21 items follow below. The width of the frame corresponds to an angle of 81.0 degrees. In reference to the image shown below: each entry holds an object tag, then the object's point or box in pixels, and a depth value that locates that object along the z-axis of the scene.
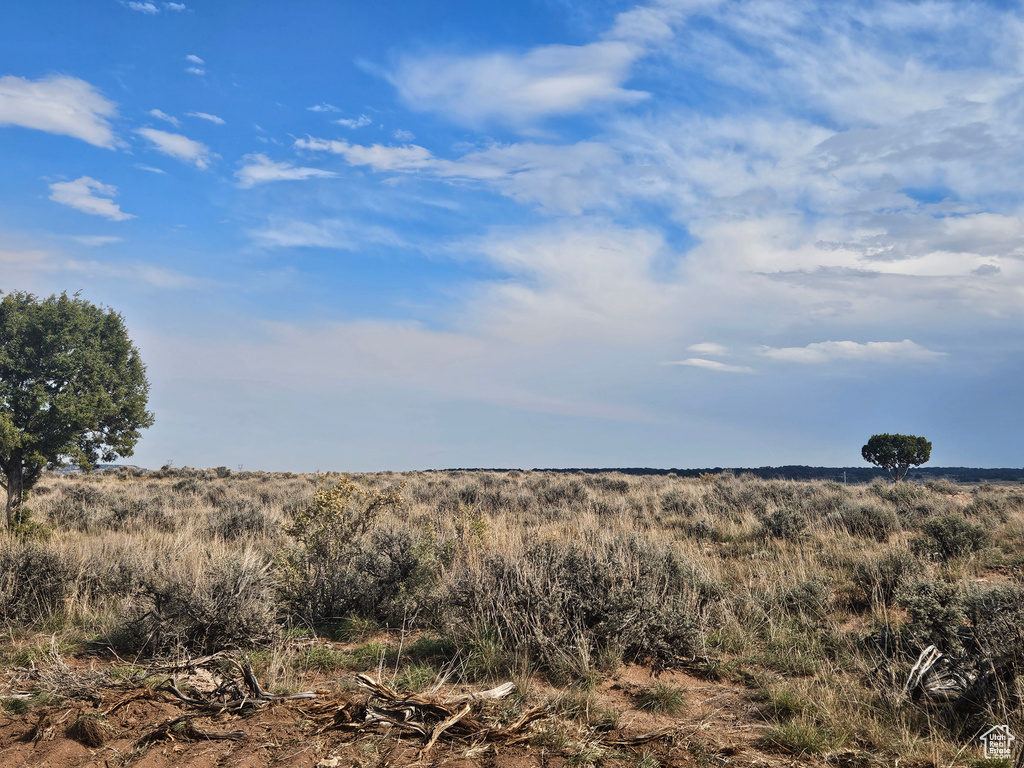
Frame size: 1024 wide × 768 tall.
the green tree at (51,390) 13.59
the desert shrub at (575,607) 5.89
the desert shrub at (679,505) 17.06
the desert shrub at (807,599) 7.60
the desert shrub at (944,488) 22.95
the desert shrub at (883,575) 8.20
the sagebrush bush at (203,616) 6.19
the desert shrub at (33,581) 7.54
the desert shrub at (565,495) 19.27
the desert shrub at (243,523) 13.37
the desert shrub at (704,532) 13.11
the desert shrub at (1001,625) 4.87
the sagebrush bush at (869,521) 13.16
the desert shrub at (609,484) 24.98
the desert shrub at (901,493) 17.67
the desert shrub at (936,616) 5.51
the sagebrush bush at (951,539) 10.50
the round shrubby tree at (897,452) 43.69
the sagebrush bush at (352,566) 7.77
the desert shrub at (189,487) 23.51
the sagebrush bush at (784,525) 12.66
